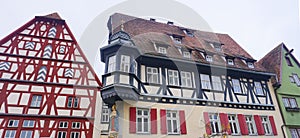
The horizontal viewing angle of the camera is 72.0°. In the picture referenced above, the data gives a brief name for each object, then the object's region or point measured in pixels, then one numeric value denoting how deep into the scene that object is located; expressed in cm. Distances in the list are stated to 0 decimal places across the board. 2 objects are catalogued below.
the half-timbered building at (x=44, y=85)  1262
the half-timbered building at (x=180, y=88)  991
